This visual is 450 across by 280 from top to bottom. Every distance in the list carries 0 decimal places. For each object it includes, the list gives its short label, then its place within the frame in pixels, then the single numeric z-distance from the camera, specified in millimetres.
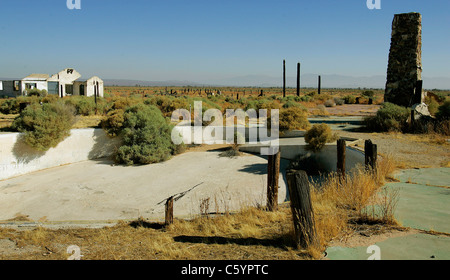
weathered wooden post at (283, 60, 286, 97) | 52062
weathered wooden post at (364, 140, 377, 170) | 9050
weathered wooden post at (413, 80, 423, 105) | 18408
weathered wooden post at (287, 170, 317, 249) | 5395
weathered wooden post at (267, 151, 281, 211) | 8070
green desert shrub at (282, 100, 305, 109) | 29916
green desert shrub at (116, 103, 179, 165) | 17125
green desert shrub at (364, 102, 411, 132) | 17594
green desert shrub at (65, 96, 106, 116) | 26625
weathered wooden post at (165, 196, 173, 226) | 7867
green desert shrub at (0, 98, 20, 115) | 28438
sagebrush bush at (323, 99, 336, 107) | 37938
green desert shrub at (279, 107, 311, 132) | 19188
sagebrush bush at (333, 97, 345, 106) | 40875
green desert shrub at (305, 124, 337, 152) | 14766
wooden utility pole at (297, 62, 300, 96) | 50006
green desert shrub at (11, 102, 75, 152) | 15922
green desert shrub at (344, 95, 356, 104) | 44281
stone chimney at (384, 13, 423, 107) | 18938
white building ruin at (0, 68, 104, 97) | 42531
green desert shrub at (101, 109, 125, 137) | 18594
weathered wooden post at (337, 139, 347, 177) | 9258
